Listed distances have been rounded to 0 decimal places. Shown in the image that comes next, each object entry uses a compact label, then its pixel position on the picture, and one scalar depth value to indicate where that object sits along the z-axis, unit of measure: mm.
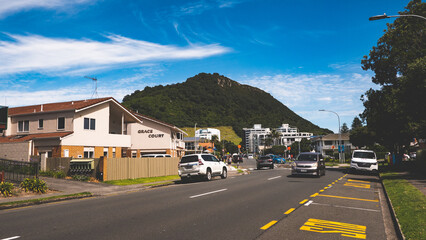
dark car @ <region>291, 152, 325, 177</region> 22203
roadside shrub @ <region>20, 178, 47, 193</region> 14813
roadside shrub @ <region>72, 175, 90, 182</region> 20688
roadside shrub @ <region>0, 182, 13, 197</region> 13414
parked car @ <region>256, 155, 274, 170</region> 39844
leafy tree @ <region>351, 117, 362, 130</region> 160812
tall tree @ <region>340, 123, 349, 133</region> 185888
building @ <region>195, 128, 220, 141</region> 148025
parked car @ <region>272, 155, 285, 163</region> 61322
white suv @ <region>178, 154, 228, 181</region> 21375
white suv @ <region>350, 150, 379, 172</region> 26109
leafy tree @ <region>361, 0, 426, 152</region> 21062
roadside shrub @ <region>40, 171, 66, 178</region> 21281
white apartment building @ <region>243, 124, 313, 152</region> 192900
